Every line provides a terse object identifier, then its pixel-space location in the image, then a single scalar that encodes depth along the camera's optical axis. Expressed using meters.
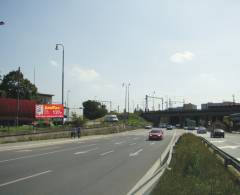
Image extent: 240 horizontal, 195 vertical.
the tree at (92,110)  158.75
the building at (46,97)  134.62
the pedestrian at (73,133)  54.25
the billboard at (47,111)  67.38
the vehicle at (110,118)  121.12
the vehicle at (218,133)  62.00
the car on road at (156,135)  53.97
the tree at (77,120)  79.34
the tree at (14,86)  101.88
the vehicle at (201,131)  84.25
